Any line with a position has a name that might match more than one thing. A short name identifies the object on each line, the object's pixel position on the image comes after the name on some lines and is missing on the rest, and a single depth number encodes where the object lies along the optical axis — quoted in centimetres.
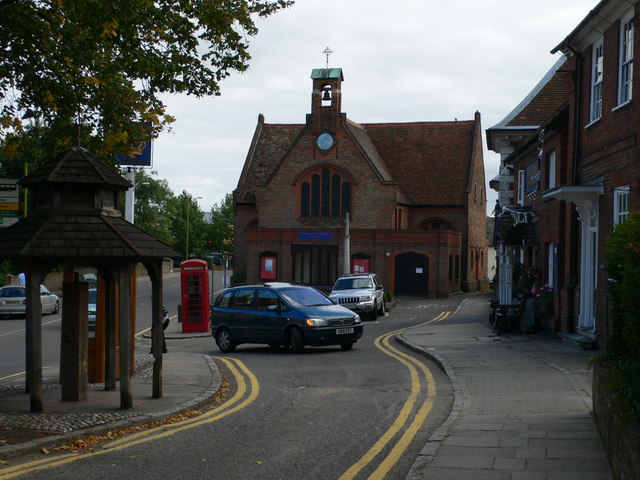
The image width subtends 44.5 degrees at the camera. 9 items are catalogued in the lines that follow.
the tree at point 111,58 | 1225
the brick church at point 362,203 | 5122
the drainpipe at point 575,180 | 1933
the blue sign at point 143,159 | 1730
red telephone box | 2861
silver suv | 3219
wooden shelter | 1029
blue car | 1889
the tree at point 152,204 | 8538
